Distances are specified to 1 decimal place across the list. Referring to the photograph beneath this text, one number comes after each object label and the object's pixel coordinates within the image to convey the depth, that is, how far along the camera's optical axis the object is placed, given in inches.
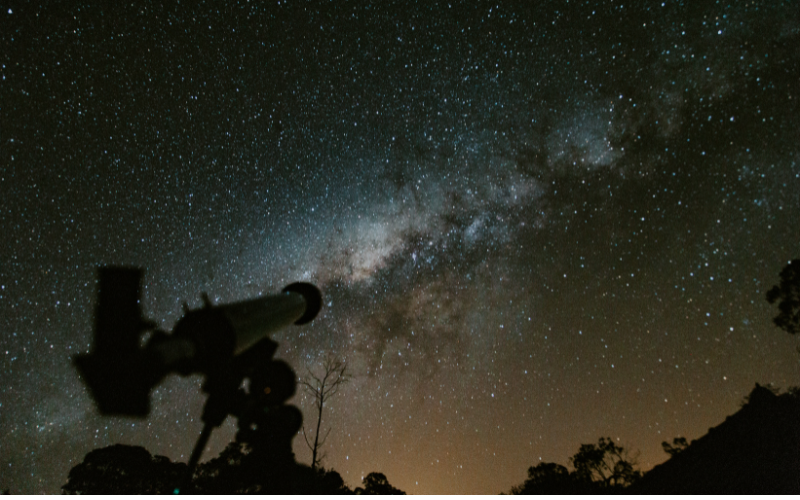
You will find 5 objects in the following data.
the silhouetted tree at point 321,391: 463.6
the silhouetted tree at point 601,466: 606.2
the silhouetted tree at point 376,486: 486.0
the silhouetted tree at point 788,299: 313.4
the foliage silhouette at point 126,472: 414.9
